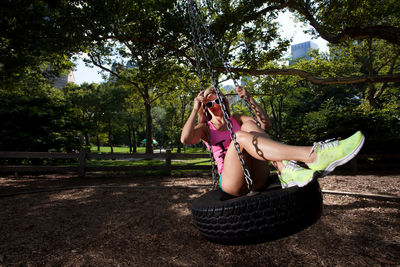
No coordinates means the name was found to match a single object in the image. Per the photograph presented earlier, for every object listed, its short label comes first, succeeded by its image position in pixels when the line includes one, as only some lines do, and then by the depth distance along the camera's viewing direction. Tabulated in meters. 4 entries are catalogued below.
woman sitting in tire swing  1.24
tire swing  1.21
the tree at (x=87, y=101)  20.91
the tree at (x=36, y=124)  7.44
